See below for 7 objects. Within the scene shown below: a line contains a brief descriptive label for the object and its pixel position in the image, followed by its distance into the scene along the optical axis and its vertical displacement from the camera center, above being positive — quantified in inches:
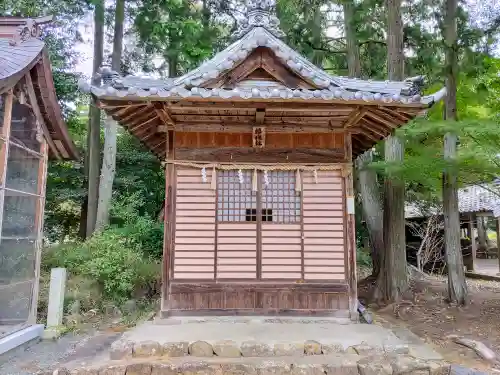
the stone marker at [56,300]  299.6 -49.6
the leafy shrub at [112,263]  370.0 -27.6
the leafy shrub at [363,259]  647.8 -34.3
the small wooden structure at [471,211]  691.4 +51.8
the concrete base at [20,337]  244.1 -68.0
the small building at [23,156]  257.9 +58.0
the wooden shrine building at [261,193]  267.7 +32.4
